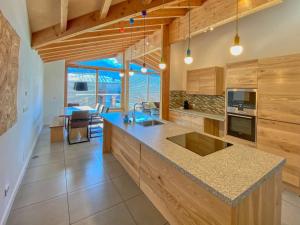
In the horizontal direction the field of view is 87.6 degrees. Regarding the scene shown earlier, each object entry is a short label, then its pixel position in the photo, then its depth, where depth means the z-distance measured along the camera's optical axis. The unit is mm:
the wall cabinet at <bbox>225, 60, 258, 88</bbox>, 2678
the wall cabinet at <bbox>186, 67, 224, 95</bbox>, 3840
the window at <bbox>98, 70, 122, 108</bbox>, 7973
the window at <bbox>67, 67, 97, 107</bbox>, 7164
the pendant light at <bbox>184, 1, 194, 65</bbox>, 2395
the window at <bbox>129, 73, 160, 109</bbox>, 8453
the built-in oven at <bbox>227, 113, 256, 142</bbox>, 2773
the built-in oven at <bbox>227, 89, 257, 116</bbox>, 2748
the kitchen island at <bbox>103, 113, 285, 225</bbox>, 971
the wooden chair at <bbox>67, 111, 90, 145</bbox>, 4102
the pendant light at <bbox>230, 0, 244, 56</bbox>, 1970
